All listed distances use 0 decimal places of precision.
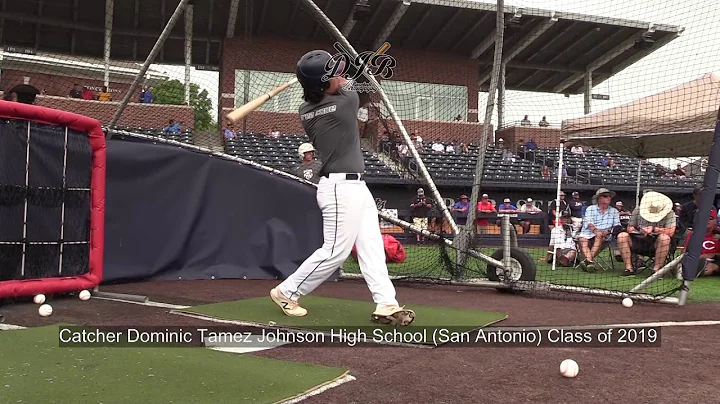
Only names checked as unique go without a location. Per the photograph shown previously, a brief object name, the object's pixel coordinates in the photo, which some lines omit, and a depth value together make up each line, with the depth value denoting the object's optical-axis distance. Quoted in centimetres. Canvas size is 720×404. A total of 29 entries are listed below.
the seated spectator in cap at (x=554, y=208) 1301
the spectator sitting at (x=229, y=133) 1237
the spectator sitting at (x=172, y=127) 1416
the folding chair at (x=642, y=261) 865
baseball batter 425
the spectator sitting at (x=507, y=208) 1518
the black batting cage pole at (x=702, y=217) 548
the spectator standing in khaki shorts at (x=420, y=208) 1030
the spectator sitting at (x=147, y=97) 1274
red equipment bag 995
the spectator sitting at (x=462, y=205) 1399
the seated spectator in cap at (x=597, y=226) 983
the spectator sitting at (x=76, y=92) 1368
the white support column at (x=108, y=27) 1592
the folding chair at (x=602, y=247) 1009
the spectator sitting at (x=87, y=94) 1279
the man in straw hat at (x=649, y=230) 830
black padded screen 499
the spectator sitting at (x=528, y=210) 1536
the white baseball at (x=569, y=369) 298
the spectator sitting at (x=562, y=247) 1041
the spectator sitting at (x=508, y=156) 1616
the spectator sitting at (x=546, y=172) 1670
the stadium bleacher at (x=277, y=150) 1257
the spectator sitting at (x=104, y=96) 1224
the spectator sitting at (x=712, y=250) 889
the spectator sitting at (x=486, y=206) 1319
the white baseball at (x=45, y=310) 452
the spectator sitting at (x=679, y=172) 1476
